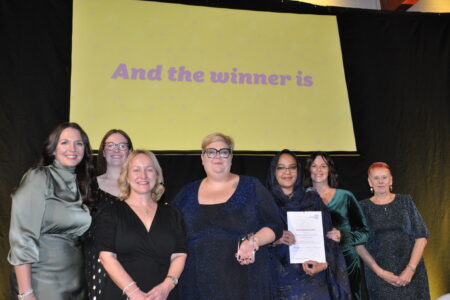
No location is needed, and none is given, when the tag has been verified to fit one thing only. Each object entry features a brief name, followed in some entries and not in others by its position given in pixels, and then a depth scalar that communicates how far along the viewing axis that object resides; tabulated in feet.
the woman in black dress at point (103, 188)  8.18
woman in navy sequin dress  7.80
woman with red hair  11.16
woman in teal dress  10.99
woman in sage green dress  7.47
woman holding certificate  9.34
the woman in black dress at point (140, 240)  7.10
